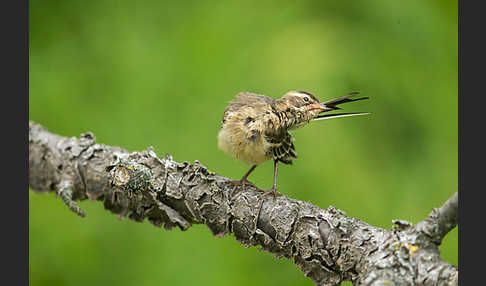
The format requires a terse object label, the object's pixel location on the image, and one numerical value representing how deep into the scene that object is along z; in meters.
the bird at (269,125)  4.77
